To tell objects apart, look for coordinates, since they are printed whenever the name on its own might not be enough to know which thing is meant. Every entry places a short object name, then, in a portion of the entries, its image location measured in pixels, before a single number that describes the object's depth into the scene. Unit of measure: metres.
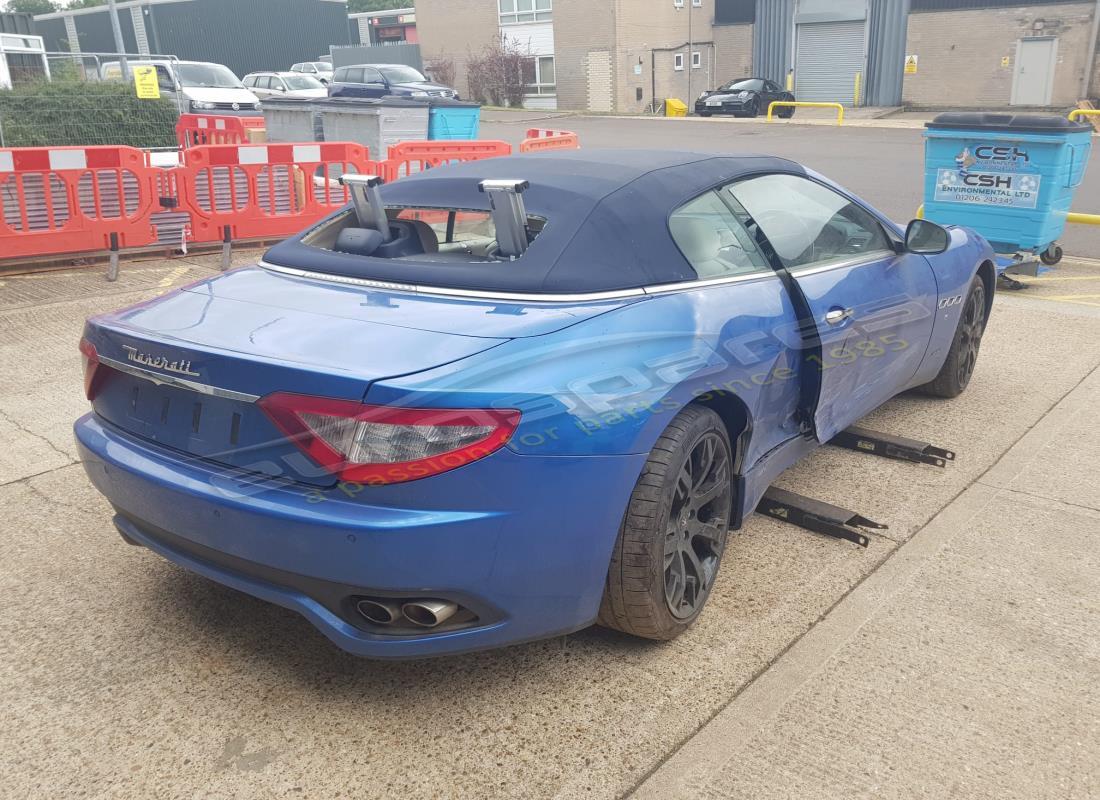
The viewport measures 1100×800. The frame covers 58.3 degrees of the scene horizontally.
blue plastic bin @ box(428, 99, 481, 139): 12.65
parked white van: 22.81
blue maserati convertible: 2.39
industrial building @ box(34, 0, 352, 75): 48.44
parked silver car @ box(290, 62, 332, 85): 37.44
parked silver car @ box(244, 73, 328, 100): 27.48
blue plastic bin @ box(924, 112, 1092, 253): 7.75
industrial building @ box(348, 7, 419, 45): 64.81
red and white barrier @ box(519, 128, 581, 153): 11.62
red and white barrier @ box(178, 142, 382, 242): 8.95
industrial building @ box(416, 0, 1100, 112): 34.31
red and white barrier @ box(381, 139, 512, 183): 10.02
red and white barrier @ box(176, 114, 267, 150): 13.98
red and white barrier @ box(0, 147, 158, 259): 8.07
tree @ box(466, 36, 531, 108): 42.01
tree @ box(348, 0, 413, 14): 94.56
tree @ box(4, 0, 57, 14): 91.75
